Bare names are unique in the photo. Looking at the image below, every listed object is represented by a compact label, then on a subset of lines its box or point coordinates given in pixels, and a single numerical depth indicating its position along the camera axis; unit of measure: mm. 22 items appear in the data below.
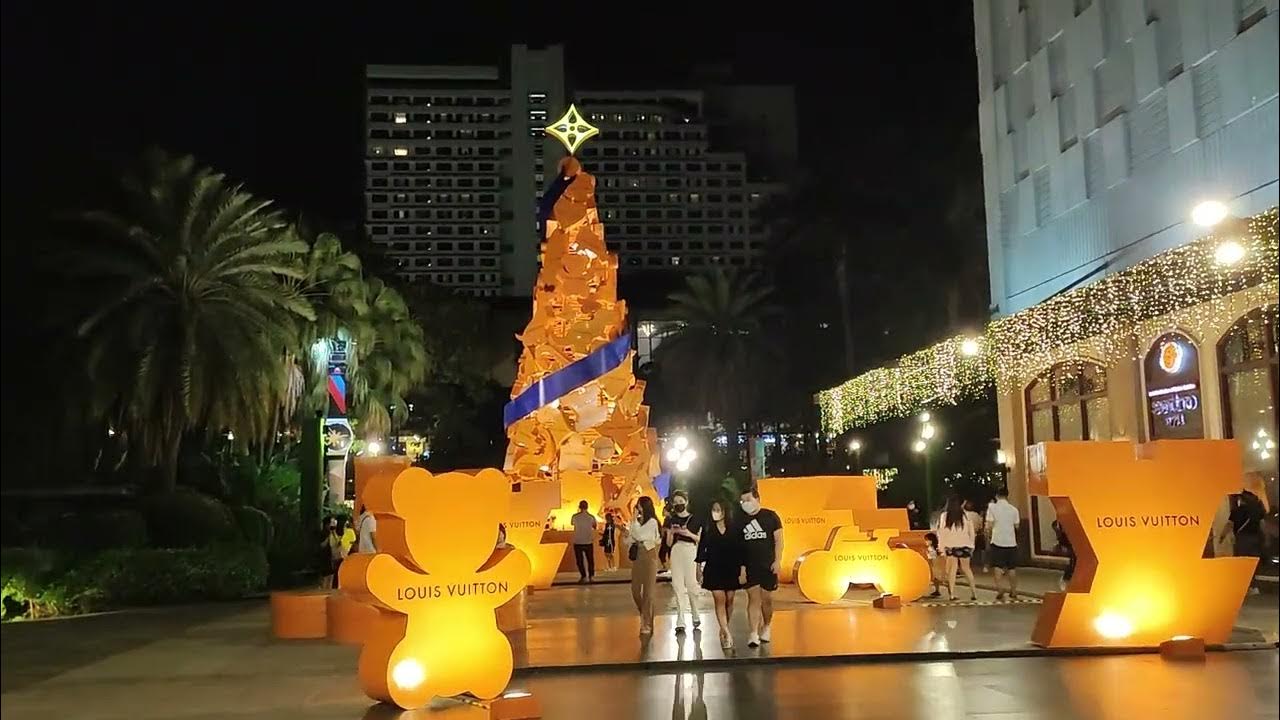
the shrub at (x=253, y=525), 23828
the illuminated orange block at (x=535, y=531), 20734
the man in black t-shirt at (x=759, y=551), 11547
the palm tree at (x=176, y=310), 20547
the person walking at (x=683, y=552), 12500
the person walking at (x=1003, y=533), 15594
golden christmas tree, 29984
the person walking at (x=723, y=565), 11656
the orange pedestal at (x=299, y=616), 14477
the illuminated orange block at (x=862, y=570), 16656
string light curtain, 16422
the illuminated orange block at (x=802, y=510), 20109
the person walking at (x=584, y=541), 21531
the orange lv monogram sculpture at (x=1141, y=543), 11055
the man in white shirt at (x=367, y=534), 16125
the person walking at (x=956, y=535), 16250
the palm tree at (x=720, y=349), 46531
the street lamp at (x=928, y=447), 28062
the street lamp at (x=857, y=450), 37097
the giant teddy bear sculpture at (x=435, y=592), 8836
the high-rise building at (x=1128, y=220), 16906
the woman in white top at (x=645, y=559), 12680
